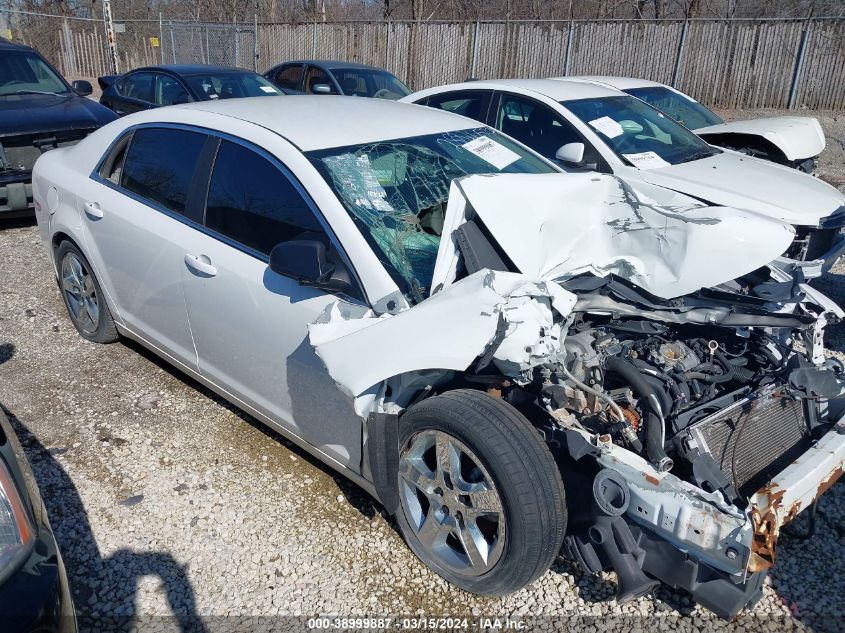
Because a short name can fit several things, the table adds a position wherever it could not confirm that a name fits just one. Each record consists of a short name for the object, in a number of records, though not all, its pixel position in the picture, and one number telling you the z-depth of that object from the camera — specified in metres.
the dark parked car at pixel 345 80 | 11.33
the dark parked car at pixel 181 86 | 9.40
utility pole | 18.06
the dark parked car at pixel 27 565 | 2.01
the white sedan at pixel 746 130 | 7.45
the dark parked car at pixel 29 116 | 6.81
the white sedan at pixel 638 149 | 5.46
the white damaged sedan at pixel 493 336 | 2.51
